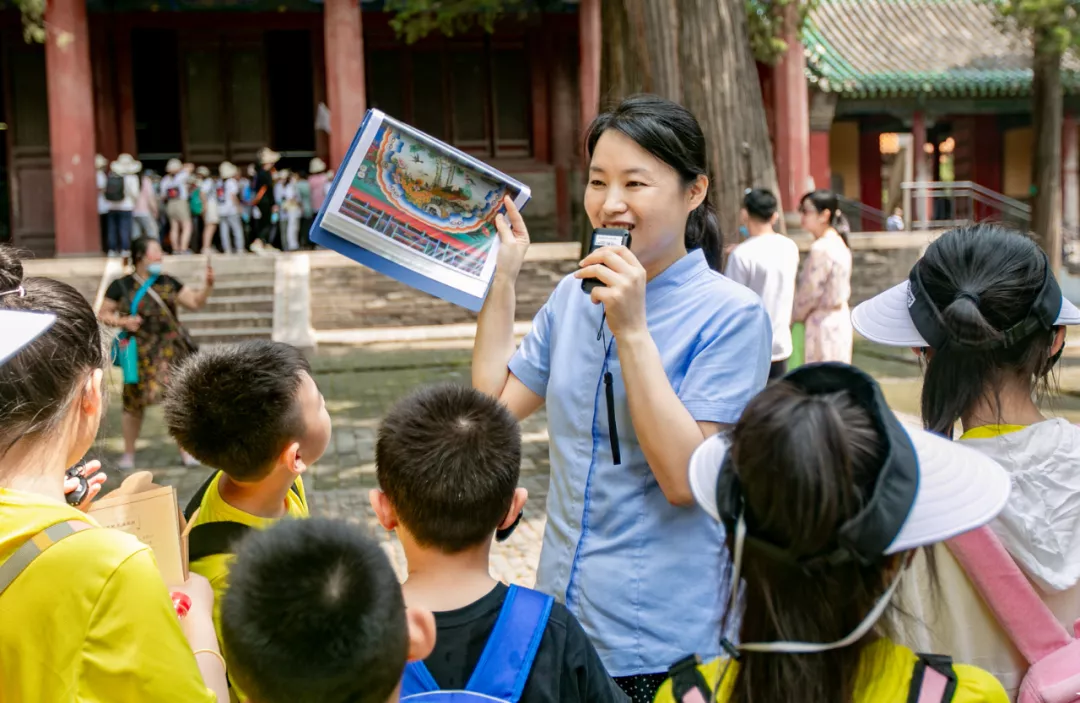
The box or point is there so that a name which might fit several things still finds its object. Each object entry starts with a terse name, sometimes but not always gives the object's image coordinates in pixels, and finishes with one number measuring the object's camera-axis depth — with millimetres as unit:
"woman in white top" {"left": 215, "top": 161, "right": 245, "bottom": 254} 17453
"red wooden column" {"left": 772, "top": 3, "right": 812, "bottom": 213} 19250
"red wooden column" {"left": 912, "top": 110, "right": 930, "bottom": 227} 22516
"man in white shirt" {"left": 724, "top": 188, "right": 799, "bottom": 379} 6324
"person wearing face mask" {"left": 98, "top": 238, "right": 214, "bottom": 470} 7375
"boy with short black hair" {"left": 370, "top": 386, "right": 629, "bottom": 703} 1753
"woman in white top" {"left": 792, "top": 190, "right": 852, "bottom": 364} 6715
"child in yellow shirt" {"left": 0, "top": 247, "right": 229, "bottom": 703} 1484
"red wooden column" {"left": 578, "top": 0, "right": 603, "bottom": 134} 18312
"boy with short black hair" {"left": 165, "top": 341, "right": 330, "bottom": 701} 2193
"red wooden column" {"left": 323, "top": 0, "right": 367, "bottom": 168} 17219
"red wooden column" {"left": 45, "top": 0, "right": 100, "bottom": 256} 16469
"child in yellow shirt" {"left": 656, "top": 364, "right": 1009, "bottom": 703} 1398
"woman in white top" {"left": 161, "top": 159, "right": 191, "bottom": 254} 17219
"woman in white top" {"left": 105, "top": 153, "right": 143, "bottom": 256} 16766
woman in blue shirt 2035
